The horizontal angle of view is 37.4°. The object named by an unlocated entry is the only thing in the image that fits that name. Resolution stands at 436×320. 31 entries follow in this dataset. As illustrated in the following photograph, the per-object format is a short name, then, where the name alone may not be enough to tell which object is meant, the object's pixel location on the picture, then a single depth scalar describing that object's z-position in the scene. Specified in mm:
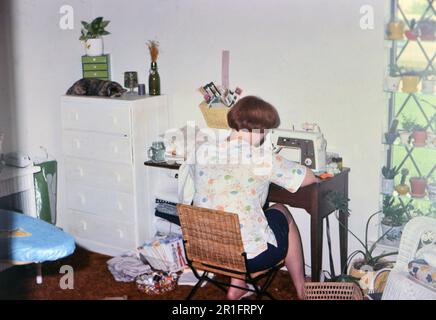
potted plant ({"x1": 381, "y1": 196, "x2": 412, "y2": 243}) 3898
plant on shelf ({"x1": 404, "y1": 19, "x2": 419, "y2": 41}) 3732
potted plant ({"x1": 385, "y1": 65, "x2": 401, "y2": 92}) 3777
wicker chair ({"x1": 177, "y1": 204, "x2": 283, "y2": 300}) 3248
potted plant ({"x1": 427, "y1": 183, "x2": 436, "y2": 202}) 3785
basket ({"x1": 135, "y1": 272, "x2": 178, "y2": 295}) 4043
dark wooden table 3723
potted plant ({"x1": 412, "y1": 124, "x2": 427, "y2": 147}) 3758
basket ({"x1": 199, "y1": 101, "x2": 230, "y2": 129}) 4371
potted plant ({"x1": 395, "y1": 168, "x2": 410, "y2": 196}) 3880
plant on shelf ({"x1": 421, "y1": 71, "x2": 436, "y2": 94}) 3693
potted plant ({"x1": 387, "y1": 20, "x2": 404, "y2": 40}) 3746
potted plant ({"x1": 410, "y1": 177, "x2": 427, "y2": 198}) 3826
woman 3400
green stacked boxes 4777
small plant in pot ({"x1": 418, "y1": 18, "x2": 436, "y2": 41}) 3689
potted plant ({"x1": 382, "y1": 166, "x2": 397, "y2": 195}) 3904
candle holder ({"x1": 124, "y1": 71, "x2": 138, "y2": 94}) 4688
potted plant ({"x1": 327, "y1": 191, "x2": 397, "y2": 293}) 3703
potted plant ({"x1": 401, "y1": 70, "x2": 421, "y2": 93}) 3727
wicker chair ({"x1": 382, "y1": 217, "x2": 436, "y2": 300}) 2956
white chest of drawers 4422
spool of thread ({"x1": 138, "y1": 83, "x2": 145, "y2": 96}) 4641
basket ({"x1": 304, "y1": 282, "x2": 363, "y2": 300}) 3379
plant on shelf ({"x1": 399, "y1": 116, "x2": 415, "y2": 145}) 3809
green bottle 4625
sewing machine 3848
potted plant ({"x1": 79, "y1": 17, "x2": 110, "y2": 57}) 4707
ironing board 2777
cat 4535
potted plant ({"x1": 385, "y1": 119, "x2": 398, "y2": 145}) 3850
